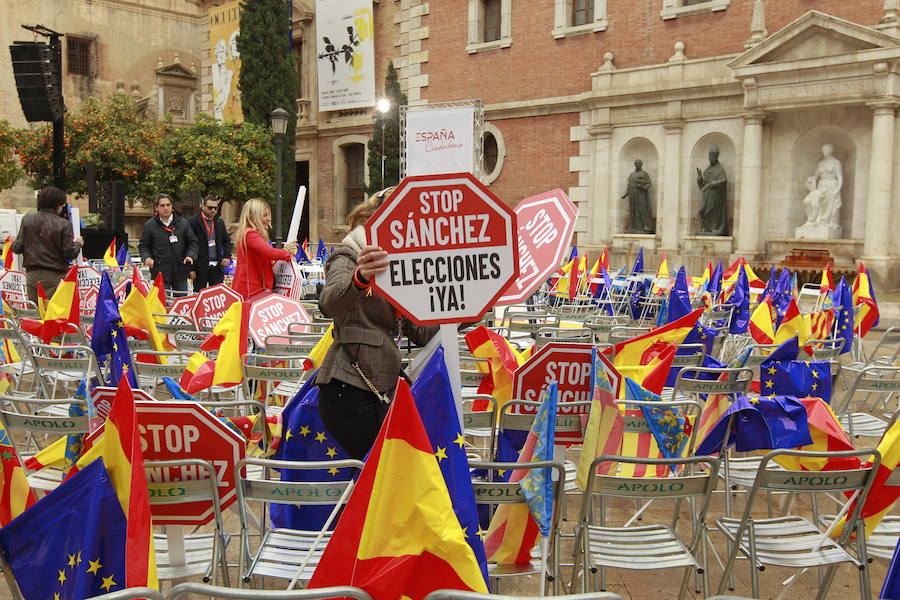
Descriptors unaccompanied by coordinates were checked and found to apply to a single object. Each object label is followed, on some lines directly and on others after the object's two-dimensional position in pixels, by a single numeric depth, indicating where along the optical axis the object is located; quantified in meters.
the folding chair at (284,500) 2.89
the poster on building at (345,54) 25.39
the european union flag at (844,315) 7.70
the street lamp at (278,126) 16.52
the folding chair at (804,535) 3.10
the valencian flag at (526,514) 3.01
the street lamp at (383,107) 22.96
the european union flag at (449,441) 2.63
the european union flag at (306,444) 3.68
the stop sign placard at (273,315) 6.61
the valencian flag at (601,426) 3.39
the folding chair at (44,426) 3.49
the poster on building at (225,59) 29.67
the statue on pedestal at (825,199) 16.50
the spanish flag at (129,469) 2.36
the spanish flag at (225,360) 5.12
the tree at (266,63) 24.50
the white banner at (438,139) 15.16
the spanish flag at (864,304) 8.62
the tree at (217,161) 22.83
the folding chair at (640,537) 3.11
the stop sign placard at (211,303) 6.70
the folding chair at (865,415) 5.20
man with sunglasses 9.91
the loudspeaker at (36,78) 12.02
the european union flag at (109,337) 4.69
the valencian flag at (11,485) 2.67
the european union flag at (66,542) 2.33
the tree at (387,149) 23.03
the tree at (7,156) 25.83
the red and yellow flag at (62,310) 6.27
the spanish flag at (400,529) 2.27
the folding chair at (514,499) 2.87
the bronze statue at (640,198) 18.92
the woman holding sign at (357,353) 3.35
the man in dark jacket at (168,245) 9.64
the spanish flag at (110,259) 11.76
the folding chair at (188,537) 2.88
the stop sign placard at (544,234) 4.74
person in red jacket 6.84
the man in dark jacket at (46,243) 7.77
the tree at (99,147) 24.91
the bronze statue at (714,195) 17.77
